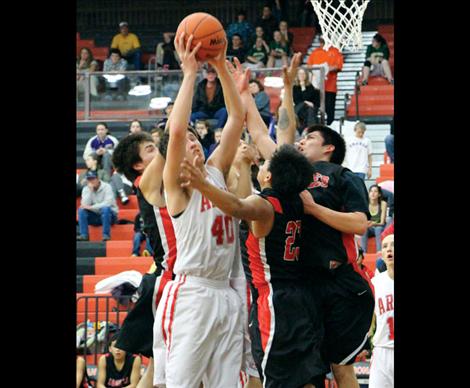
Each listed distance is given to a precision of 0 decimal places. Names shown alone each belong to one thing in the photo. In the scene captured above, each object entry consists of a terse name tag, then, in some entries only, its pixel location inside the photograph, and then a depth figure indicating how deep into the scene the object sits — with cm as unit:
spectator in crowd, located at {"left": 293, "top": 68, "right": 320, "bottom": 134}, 1698
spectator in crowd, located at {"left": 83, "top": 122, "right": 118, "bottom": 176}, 1830
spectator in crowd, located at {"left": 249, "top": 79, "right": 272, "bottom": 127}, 1688
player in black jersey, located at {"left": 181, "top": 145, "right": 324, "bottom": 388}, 794
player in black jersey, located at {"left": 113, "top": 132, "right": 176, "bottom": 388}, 885
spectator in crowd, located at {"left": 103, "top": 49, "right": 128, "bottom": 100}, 2285
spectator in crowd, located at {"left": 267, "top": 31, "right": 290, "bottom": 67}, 2159
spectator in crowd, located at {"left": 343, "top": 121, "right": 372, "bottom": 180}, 1784
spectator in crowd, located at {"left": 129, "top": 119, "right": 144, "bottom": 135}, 1828
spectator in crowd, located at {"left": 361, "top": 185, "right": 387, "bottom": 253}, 1619
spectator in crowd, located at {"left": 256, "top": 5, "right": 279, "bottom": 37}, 2341
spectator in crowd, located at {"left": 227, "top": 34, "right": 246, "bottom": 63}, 2207
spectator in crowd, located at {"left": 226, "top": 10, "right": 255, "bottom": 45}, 2302
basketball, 777
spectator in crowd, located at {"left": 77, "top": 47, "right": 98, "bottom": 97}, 2230
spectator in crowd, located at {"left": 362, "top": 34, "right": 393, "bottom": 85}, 2147
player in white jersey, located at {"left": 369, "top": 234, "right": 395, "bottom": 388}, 993
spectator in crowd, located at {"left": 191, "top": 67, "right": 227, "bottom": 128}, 1836
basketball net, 1300
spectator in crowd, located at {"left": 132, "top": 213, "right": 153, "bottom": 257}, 1686
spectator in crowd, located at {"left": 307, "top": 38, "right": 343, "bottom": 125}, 1858
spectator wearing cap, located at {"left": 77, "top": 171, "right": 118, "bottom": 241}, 1764
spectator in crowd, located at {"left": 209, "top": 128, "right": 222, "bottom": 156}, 1675
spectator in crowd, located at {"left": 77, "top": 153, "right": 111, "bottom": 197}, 1814
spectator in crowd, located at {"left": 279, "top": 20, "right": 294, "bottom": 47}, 2282
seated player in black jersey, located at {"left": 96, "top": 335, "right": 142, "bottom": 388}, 1259
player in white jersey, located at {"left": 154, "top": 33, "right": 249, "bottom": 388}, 770
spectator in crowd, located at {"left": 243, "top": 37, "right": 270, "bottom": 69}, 2159
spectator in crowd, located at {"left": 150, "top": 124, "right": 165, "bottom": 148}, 1538
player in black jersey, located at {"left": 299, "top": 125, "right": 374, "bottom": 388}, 822
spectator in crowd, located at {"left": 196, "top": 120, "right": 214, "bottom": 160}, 1709
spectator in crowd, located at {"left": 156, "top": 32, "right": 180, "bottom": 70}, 2230
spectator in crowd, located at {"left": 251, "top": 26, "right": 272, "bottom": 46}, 2237
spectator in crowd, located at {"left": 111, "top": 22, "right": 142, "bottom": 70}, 2360
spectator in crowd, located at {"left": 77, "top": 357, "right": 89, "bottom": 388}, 1284
